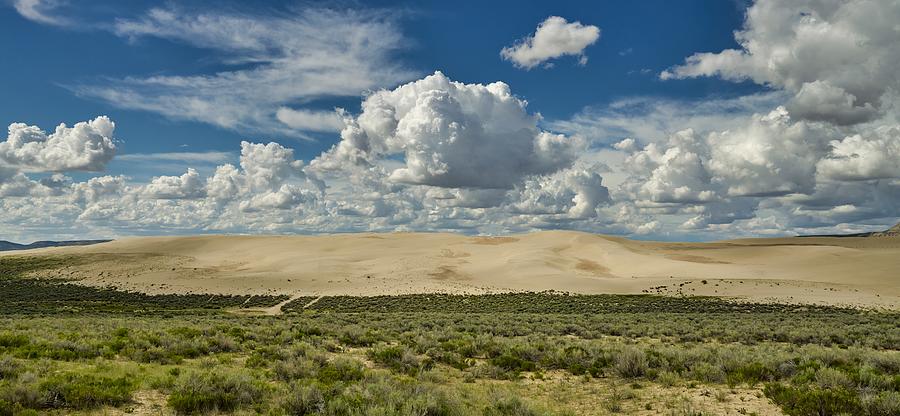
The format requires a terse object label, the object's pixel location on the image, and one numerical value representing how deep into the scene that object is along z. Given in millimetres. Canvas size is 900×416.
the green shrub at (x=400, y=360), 15656
